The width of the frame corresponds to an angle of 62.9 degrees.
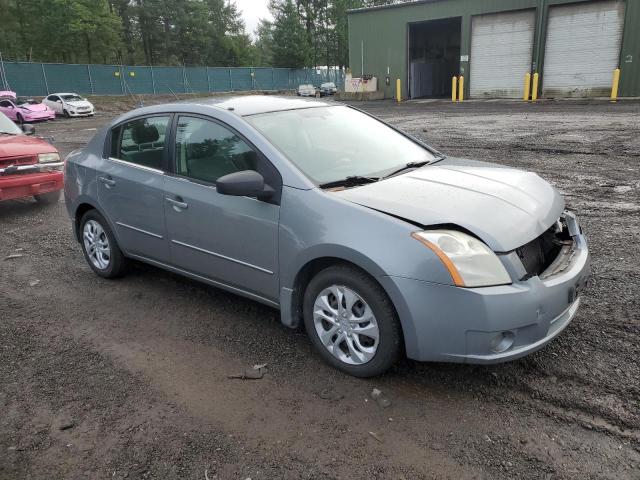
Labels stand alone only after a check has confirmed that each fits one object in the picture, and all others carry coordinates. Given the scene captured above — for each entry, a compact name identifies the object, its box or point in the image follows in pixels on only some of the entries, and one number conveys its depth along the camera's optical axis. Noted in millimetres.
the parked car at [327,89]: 47406
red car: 7609
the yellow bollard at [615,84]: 24094
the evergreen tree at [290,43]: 61031
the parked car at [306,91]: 46406
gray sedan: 2787
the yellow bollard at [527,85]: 25906
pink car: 26797
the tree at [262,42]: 76375
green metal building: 24688
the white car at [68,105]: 30141
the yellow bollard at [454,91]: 28875
